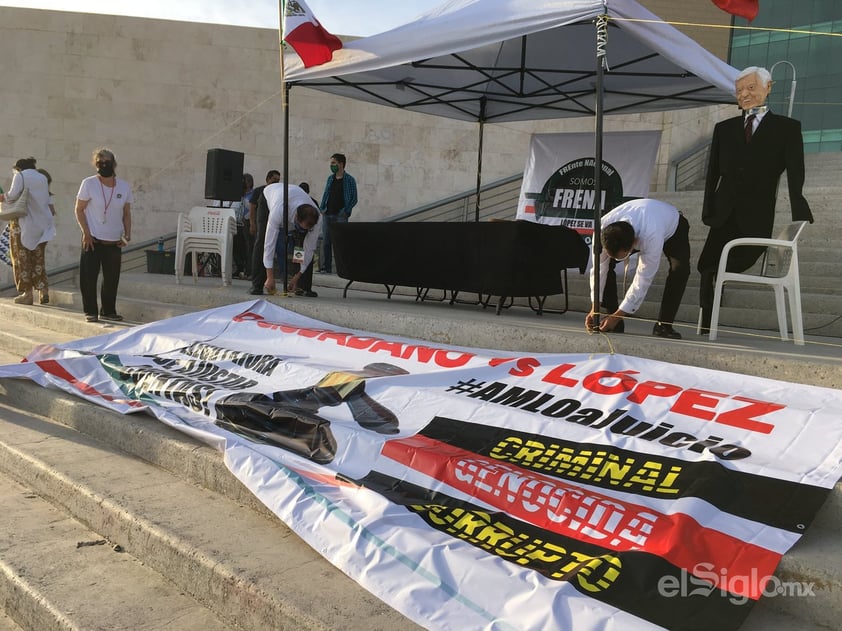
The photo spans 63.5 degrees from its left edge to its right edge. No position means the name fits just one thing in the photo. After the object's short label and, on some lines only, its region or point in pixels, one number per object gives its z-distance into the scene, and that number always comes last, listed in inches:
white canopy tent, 169.8
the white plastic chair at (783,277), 157.0
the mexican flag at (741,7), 161.2
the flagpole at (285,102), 227.9
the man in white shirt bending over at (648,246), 163.5
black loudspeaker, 426.3
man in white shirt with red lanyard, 240.4
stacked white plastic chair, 300.8
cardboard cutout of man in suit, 164.9
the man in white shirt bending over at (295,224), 243.8
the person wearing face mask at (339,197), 378.9
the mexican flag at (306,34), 218.8
